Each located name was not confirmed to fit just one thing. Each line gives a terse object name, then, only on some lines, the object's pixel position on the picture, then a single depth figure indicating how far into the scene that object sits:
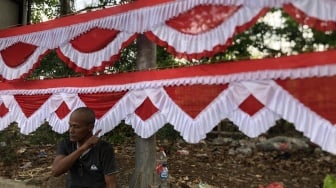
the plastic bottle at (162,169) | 4.07
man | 2.91
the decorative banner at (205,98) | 2.80
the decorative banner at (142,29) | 2.96
